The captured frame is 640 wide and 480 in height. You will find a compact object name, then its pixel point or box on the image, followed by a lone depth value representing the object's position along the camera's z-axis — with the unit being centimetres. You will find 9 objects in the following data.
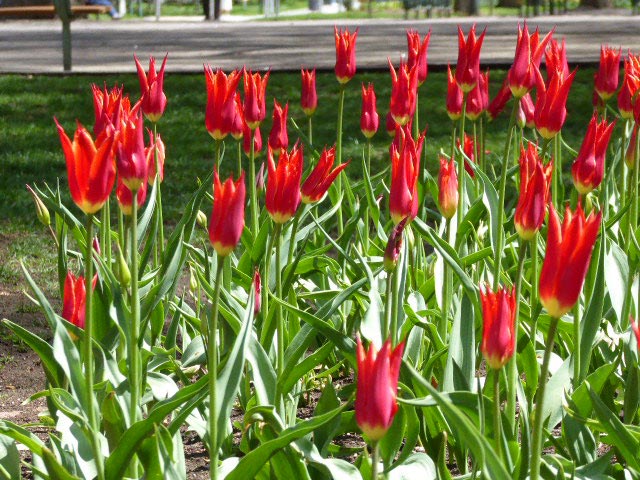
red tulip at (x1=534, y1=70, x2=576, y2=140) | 226
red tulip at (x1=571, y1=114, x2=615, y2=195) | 227
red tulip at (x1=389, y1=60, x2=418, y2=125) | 262
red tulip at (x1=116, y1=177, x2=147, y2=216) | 207
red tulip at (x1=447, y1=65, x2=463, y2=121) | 286
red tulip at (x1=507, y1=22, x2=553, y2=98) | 238
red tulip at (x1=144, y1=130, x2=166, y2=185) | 237
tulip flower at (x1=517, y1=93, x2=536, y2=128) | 321
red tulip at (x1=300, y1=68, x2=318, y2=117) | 305
